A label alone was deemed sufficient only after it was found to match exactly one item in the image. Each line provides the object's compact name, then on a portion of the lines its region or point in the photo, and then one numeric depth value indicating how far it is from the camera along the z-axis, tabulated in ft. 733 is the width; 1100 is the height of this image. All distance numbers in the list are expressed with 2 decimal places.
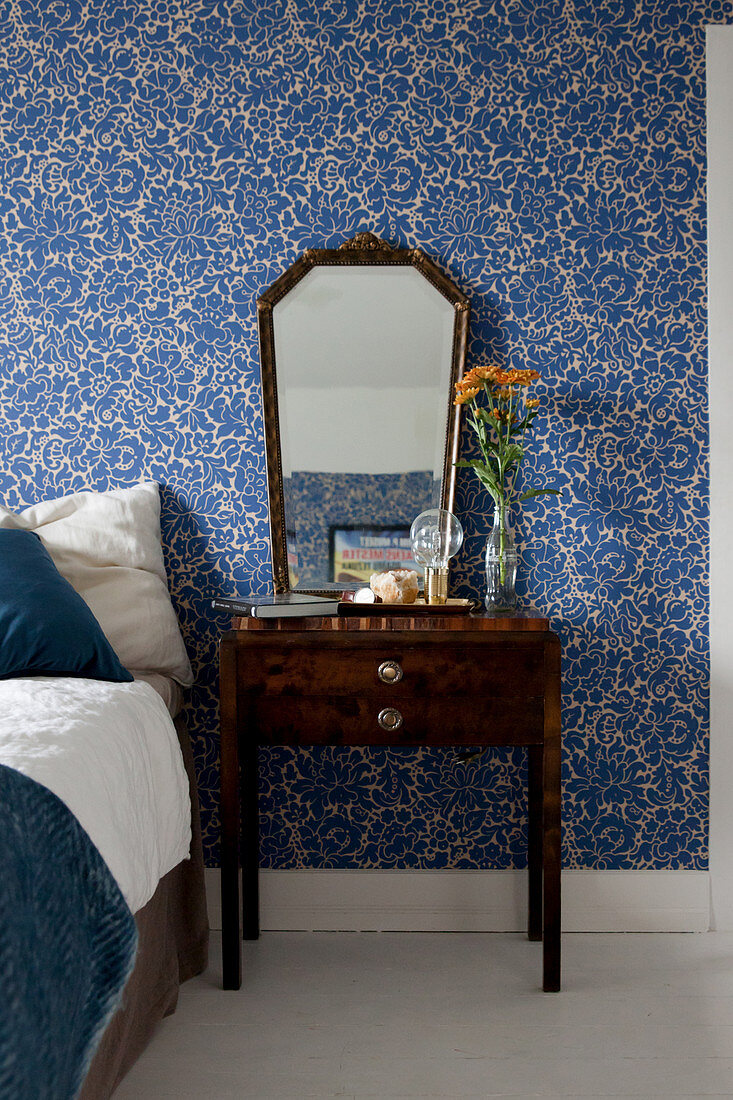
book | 5.61
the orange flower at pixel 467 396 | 6.36
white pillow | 6.17
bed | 2.90
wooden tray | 5.77
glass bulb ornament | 6.12
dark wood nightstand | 5.51
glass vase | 6.32
